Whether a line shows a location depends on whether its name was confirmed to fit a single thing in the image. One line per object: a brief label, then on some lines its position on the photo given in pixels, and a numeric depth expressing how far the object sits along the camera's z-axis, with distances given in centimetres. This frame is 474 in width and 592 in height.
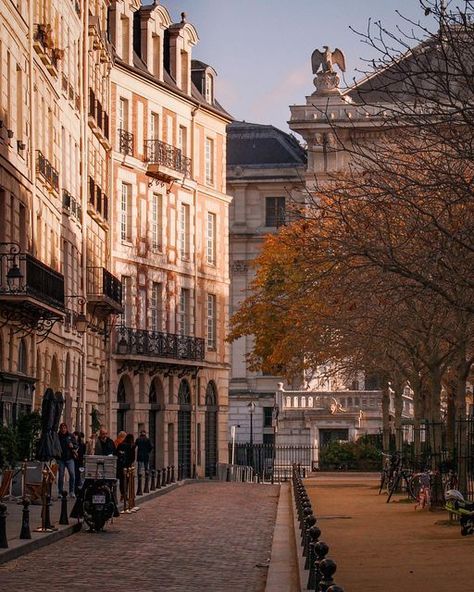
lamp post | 8362
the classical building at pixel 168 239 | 7562
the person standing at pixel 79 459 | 4441
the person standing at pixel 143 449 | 5634
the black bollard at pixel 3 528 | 2652
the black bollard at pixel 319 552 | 1912
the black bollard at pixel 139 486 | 4781
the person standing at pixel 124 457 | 4094
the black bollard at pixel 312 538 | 2153
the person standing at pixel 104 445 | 4088
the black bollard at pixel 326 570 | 1728
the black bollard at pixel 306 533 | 2441
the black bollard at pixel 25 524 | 2906
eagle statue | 10719
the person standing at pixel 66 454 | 4272
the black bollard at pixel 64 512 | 3412
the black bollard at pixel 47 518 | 3188
